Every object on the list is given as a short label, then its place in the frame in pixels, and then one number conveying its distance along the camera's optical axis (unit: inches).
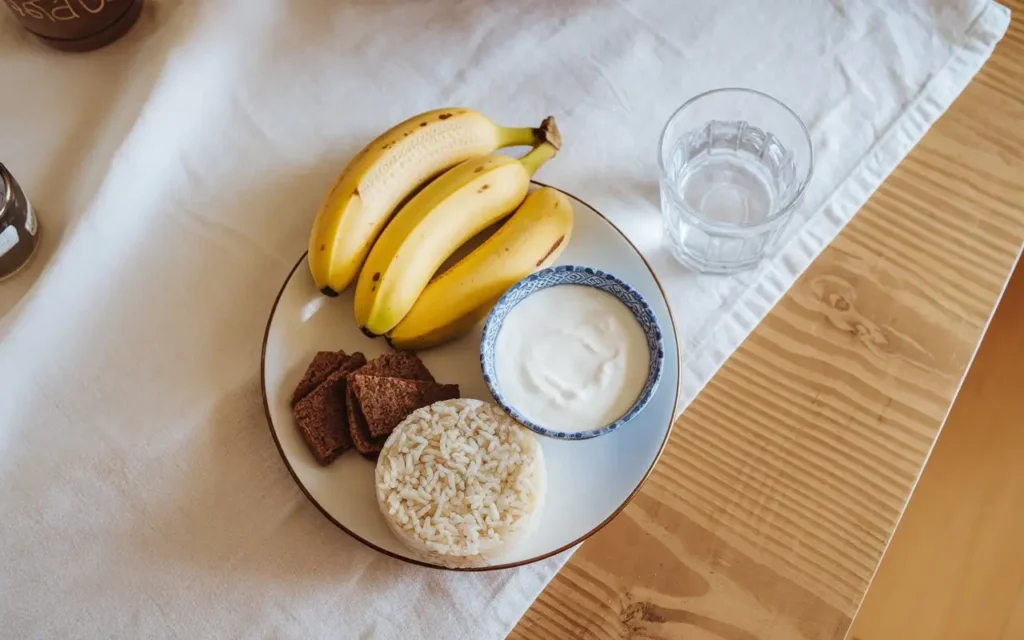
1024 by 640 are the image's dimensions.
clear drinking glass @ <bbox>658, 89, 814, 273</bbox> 34.2
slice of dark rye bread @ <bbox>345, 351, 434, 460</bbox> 29.5
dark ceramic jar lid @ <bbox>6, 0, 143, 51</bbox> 37.0
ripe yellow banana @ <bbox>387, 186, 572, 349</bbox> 31.3
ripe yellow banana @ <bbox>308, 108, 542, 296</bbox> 31.6
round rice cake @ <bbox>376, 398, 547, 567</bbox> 27.0
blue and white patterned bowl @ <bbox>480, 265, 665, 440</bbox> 28.5
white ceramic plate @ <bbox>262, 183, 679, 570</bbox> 29.2
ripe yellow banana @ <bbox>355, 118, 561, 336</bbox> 30.7
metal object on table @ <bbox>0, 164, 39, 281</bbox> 32.1
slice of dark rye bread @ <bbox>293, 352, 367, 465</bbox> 29.6
